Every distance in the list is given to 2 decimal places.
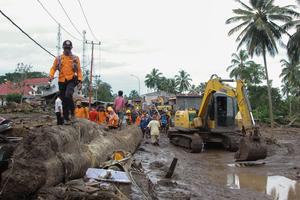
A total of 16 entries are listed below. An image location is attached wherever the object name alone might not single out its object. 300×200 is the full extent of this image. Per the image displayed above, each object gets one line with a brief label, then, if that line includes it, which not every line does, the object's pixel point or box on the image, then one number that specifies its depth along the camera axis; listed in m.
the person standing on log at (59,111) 9.62
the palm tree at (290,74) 67.69
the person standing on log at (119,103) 16.50
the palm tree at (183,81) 105.96
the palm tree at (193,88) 104.47
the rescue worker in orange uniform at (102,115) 18.89
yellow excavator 18.08
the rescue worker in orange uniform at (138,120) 24.10
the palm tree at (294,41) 39.99
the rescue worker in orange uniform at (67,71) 8.68
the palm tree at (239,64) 67.44
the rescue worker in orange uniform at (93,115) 18.45
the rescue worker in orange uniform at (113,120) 16.47
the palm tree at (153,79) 114.19
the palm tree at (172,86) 104.61
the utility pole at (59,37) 47.92
